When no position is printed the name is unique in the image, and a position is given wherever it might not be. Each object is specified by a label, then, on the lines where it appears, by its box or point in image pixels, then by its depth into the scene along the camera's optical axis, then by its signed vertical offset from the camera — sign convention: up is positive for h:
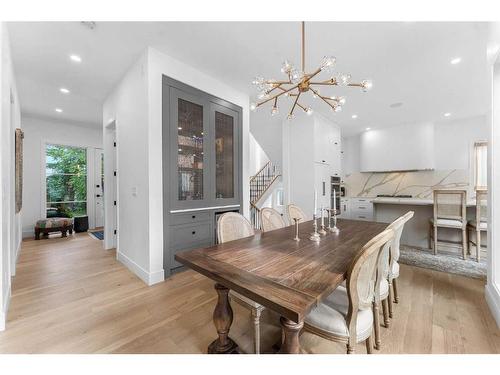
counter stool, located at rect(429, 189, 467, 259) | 3.22 -0.45
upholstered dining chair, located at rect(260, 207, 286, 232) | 2.39 -0.39
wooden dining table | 0.91 -0.45
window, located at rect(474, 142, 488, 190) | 4.51 +0.44
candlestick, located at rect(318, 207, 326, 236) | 1.98 -0.43
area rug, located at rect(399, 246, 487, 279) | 2.79 -1.10
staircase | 6.33 +0.04
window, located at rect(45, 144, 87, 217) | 5.34 +0.18
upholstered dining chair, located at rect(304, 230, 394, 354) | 1.03 -0.69
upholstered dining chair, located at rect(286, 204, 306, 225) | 2.79 -0.34
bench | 4.62 -0.84
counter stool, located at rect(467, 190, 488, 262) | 2.99 -0.53
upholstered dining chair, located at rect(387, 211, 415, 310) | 1.60 -0.56
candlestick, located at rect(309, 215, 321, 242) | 1.77 -0.43
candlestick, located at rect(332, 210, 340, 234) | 2.08 -0.43
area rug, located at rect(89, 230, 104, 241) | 4.78 -1.11
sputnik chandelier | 1.56 +0.81
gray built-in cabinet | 2.65 +0.30
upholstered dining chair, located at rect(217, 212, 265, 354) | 1.46 -0.38
